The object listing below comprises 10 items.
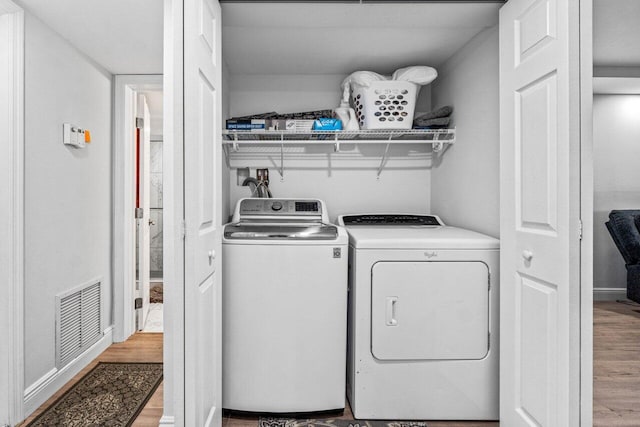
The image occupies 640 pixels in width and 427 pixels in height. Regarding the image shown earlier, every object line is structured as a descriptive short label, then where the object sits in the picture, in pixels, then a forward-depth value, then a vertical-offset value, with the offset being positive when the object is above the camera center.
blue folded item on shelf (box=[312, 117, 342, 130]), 2.50 +0.55
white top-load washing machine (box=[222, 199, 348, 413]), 2.05 -0.52
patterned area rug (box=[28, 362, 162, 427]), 2.13 -1.04
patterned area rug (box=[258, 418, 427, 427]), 2.03 -1.03
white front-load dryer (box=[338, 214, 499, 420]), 2.03 -0.49
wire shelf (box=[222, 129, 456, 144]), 2.49 +0.50
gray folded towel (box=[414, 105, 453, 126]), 2.56 +0.63
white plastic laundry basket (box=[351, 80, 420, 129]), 2.48 +0.66
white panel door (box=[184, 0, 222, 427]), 1.42 +0.01
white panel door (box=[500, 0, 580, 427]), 1.43 +0.01
